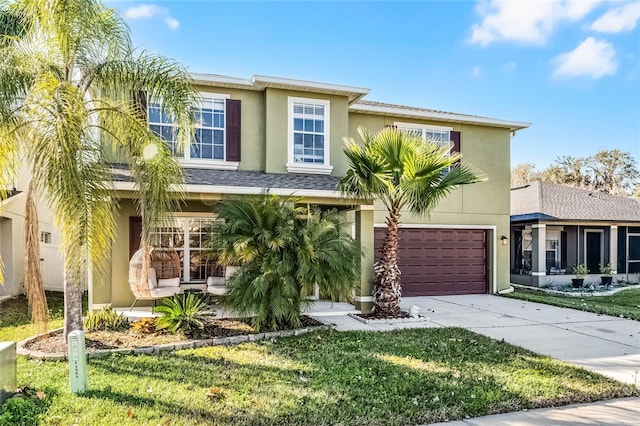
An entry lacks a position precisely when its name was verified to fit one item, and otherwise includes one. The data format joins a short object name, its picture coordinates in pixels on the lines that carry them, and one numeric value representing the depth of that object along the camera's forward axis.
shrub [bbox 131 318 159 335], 7.64
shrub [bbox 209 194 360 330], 7.86
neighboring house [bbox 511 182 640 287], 16.88
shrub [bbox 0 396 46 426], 4.06
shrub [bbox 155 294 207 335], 7.58
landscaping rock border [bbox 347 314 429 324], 9.22
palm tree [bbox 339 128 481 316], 8.89
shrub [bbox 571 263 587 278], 16.72
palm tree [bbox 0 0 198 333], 5.96
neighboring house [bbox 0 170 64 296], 12.22
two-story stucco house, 10.20
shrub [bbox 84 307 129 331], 7.88
